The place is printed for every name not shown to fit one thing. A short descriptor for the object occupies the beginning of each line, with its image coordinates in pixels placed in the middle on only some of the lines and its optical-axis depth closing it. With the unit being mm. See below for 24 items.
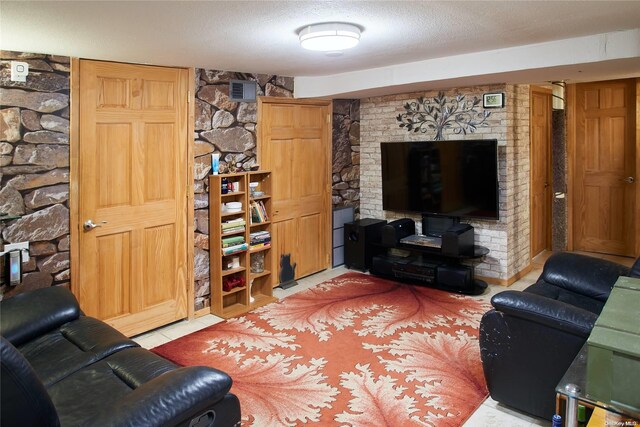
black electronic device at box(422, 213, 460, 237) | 5102
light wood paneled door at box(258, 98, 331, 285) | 4855
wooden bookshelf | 4160
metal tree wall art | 4891
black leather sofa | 1434
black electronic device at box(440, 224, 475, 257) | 4645
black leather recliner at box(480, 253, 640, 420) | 2295
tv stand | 4695
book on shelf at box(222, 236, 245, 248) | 4220
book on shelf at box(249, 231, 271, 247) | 4531
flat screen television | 4684
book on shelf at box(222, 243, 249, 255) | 4200
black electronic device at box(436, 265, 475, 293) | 4668
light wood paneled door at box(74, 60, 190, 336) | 3492
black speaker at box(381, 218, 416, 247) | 5145
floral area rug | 2707
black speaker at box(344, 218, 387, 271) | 5473
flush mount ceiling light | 2676
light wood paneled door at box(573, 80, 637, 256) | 5793
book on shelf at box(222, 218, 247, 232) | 4207
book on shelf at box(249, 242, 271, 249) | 4519
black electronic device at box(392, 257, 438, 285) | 4875
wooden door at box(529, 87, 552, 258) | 5473
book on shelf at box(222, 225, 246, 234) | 4199
